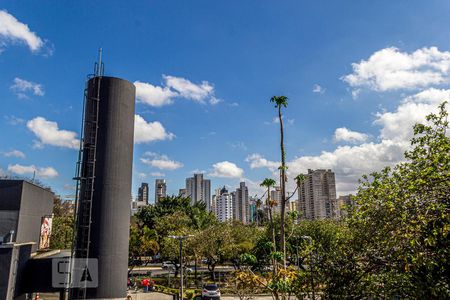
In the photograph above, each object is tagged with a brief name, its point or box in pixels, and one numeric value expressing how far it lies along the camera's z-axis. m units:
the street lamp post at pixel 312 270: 9.72
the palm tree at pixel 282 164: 17.34
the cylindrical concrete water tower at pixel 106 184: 22.17
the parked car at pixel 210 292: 32.38
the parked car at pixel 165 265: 67.51
